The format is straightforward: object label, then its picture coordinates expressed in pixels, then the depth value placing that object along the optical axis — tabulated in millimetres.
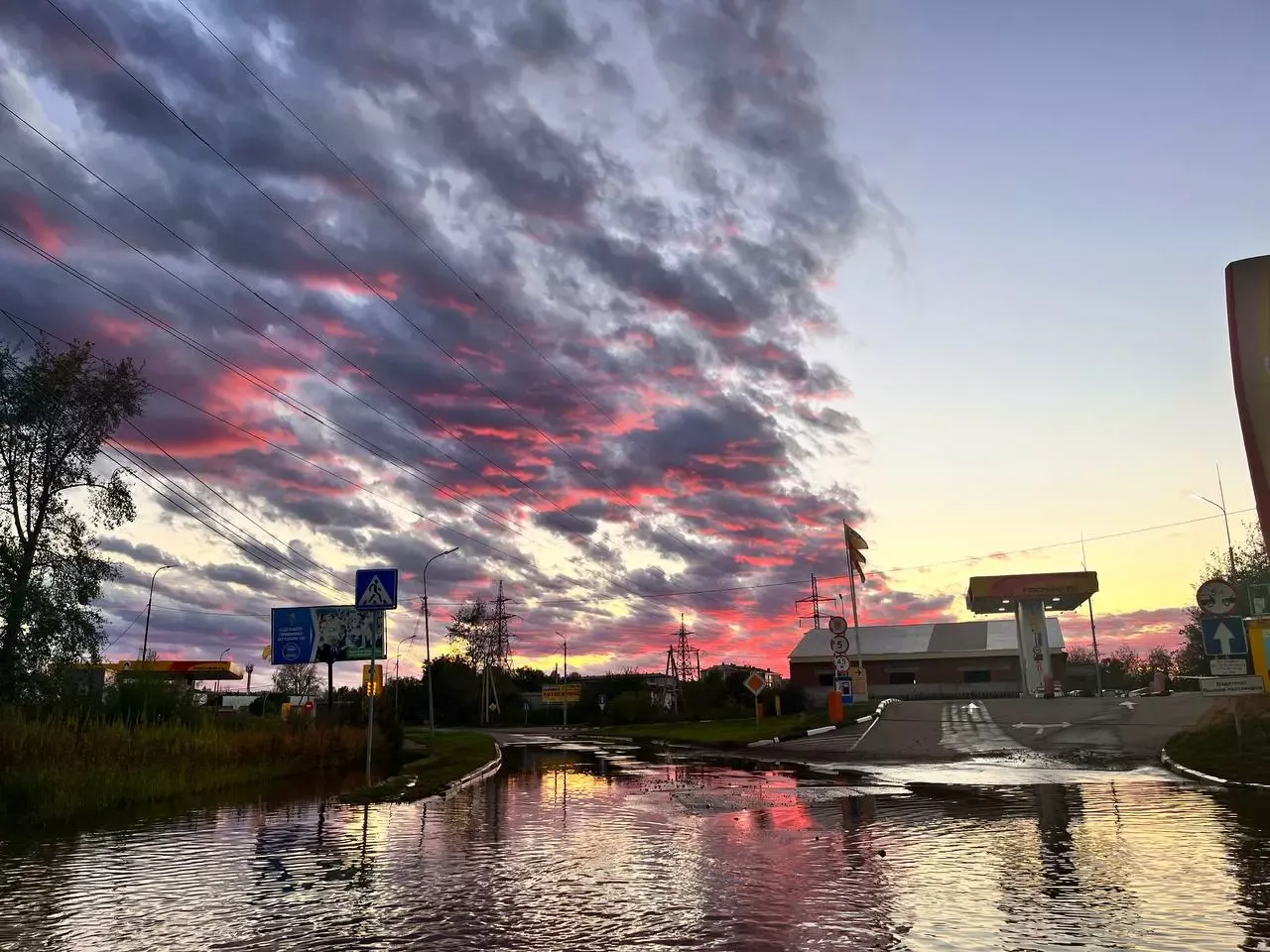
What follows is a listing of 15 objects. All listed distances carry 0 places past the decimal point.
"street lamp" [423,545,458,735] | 71900
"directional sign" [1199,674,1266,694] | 22609
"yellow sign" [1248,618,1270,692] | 26953
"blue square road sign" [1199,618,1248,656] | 22594
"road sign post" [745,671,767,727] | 43406
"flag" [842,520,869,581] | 65375
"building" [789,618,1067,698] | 85125
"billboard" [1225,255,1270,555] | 25719
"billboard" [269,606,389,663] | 42338
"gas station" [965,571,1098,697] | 72062
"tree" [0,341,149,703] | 33750
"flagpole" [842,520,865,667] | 62228
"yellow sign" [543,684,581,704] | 93625
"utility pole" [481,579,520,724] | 112438
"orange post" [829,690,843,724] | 44531
